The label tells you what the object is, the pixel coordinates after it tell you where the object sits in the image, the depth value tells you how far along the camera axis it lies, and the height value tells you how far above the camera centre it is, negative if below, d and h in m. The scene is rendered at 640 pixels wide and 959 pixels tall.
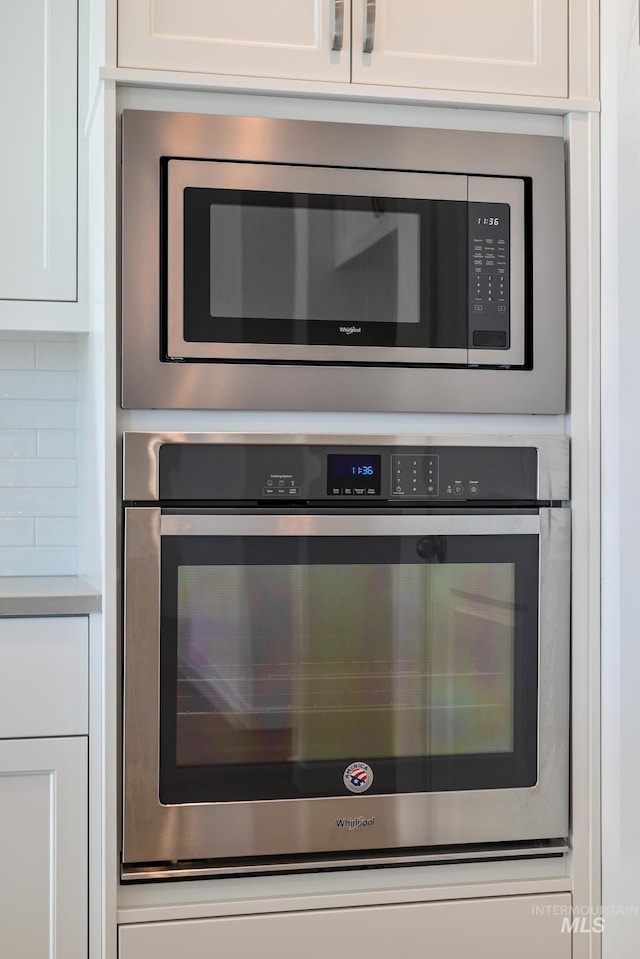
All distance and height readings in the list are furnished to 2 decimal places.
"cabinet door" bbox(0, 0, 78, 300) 1.82 +0.62
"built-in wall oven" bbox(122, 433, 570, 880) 1.44 -0.29
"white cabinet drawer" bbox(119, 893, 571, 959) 1.44 -0.73
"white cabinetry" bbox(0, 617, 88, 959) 1.47 -0.50
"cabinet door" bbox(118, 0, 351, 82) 1.44 +0.67
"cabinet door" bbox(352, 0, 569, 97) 1.51 +0.69
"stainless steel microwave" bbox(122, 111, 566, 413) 1.44 +0.32
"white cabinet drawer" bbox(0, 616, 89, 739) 1.47 -0.33
